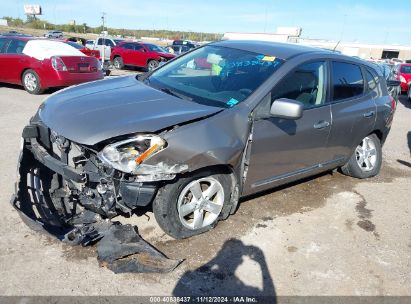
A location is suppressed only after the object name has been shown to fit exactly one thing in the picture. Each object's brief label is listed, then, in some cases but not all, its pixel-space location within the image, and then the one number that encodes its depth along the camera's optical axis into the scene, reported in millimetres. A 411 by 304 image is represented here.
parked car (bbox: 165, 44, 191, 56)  26195
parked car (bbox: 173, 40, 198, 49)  29355
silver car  3027
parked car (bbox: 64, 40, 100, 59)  17045
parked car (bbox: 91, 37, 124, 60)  20039
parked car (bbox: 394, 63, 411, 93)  16594
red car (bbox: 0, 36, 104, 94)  9703
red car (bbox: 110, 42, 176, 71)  19812
